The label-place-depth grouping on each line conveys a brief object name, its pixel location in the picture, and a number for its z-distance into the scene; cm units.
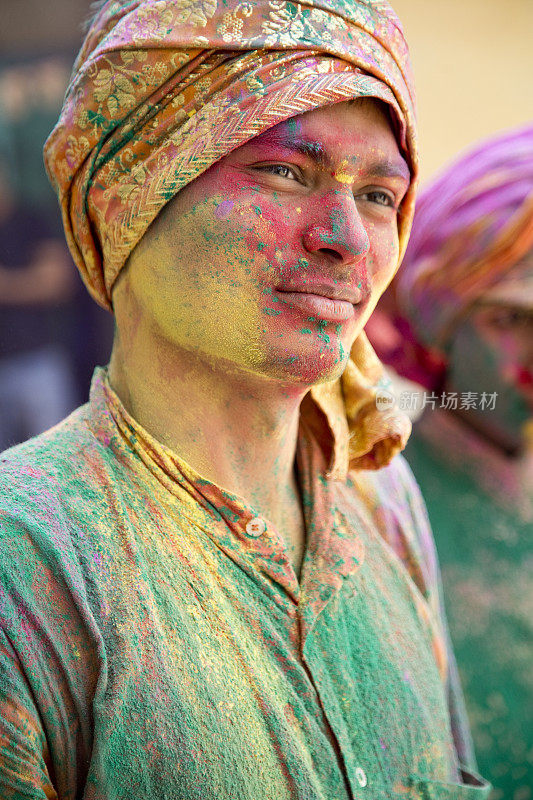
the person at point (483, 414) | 191
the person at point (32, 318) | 165
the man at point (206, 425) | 144
